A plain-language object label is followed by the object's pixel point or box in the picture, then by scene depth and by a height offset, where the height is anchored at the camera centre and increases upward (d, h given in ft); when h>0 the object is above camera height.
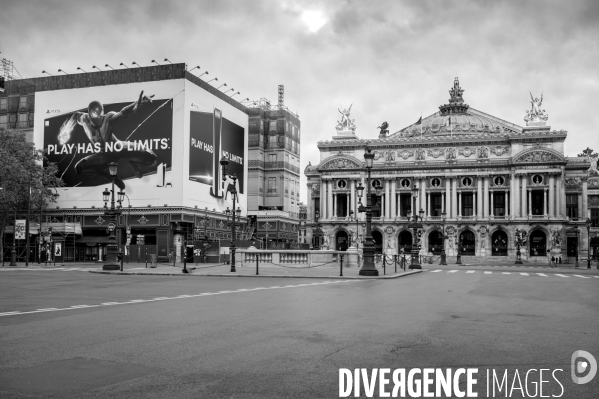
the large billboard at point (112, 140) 238.89 +38.20
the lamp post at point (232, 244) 134.43 -0.81
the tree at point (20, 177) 215.51 +22.25
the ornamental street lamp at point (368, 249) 119.85 -1.42
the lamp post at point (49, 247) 207.70 -2.86
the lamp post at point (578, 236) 342.44 +4.13
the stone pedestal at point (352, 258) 170.60 -4.50
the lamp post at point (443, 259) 255.50 -6.76
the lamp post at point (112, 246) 136.98 -1.54
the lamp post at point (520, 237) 322.30 +3.20
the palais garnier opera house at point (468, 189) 340.39 +30.02
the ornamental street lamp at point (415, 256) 171.13 -3.90
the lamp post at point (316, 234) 377.71 +4.23
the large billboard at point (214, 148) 244.01 +38.35
